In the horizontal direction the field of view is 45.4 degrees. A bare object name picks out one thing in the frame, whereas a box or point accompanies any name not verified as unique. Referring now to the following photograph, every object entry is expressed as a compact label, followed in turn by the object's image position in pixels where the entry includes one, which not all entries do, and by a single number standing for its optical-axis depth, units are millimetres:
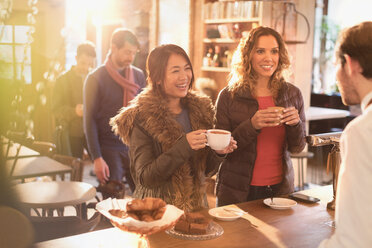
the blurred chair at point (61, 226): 2469
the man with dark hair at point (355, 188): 1033
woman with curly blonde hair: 2391
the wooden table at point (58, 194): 2828
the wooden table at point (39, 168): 3184
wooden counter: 1532
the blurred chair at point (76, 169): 3277
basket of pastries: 1304
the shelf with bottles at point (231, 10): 5285
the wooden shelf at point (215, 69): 5719
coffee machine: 1926
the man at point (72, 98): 4699
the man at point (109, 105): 3346
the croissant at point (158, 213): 1326
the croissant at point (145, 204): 1325
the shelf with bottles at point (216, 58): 5832
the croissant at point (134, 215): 1312
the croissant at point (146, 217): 1306
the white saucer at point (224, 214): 1774
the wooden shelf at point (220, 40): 5649
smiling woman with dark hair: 1982
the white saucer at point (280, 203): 1945
